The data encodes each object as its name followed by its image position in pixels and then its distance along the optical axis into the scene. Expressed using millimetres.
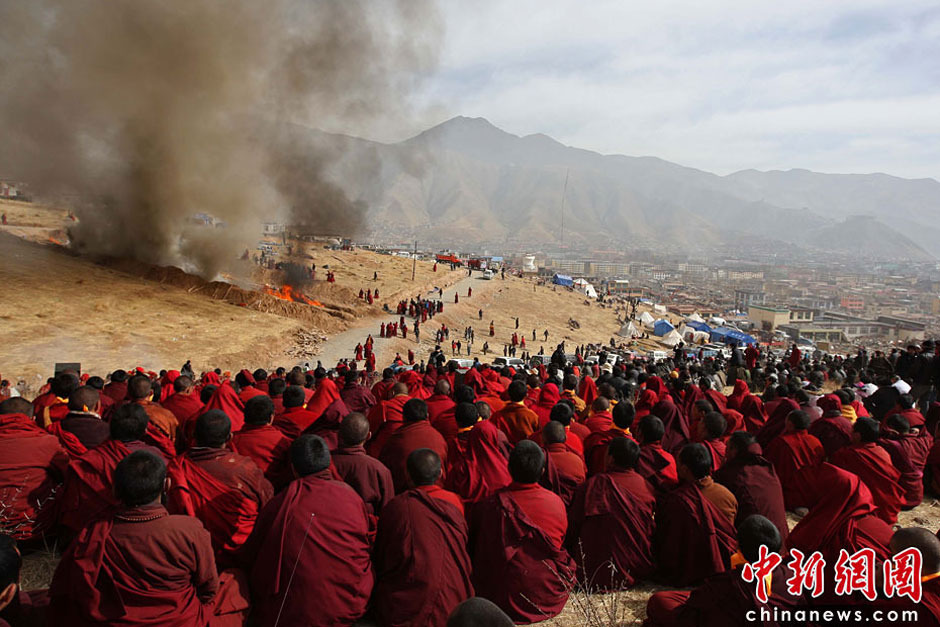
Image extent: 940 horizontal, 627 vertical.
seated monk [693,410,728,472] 6057
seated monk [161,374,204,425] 7145
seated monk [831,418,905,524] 5793
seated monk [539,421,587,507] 5059
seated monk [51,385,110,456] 5621
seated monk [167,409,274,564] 4035
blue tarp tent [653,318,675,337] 47781
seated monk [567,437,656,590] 4480
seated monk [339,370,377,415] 8508
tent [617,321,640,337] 47162
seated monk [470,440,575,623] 4008
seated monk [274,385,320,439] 6316
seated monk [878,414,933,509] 6391
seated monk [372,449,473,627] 3652
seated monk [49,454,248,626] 3004
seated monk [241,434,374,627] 3525
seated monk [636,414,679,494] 5375
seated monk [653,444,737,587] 4426
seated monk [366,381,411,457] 6488
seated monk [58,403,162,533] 4449
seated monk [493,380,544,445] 7109
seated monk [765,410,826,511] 6570
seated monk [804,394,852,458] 7332
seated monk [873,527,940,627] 3086
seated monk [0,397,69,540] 4477
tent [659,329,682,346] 45634
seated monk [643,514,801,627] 3127
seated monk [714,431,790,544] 4828
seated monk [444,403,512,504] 4984
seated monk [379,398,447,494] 5406
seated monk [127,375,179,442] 6309
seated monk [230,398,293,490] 5199
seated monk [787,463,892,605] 3705
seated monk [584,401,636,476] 6180
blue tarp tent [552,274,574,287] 74812
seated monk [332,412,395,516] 4371
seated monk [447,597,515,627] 2020
